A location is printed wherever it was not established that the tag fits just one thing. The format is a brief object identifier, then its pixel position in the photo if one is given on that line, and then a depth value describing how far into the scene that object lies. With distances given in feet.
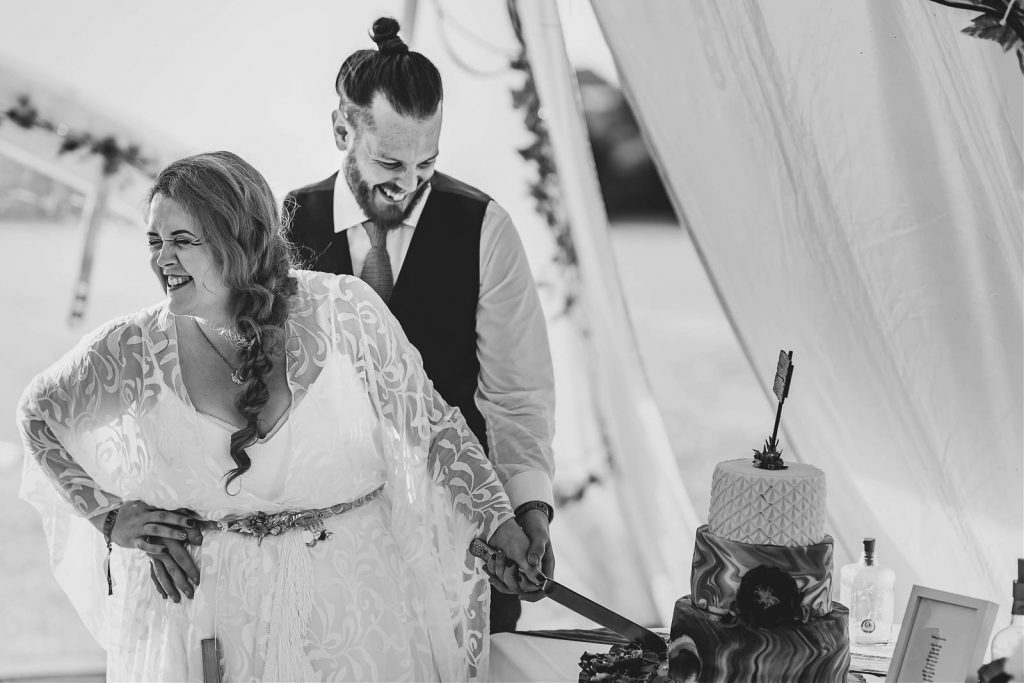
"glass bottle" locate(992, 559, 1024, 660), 11.32
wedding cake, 11.05
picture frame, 11.54
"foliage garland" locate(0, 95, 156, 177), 13.63
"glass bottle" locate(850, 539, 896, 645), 12.79
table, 12.35
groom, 13.69
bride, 12.40
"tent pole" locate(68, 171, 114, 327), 13.87
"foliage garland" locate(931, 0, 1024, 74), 11.82
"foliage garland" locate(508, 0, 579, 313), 14.15
